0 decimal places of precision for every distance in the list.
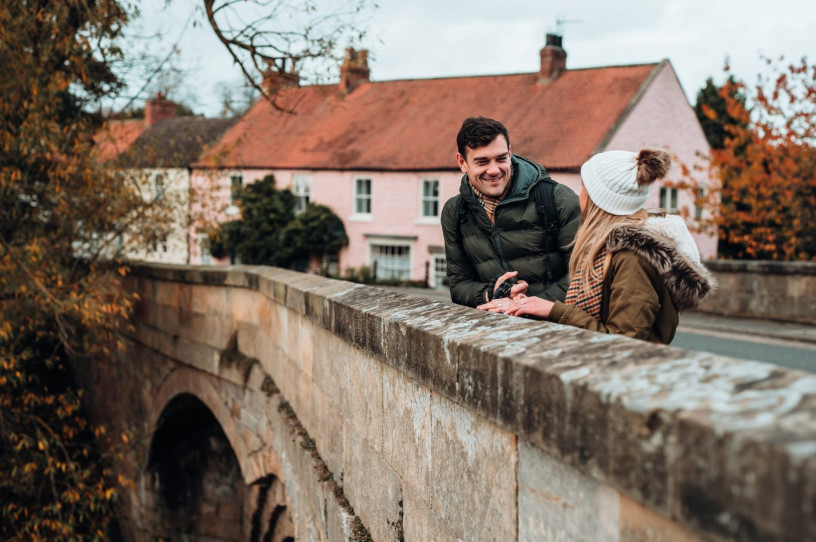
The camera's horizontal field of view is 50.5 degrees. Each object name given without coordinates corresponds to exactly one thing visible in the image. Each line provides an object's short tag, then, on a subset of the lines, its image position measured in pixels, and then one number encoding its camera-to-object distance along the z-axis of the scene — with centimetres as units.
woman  278
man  384
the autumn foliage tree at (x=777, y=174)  1866
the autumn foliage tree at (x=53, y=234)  906
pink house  2650
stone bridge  137
